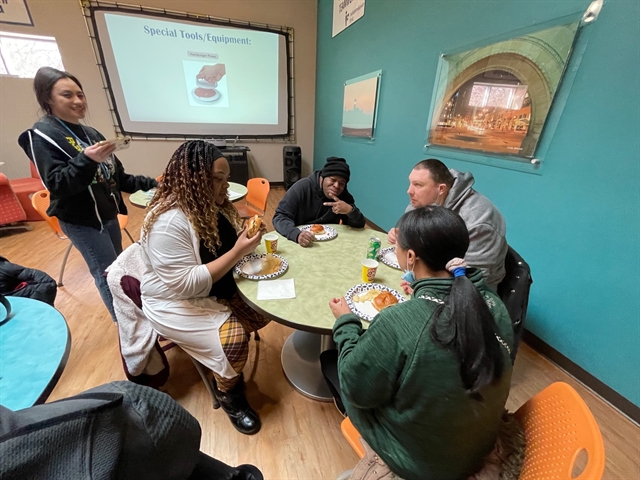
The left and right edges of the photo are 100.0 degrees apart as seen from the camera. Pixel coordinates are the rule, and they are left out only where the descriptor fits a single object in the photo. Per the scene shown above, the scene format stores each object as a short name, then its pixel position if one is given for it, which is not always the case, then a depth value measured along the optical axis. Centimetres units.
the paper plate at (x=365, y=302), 93
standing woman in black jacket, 128
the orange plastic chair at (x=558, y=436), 52
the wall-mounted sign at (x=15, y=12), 355
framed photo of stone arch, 161
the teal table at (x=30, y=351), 59
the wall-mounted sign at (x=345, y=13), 347
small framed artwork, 334
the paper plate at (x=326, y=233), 155
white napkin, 103
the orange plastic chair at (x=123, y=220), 239
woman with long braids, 105
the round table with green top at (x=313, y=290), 95
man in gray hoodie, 119
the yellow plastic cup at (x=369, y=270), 113
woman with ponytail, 56
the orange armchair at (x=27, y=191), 328
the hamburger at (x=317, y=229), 160
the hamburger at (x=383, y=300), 96
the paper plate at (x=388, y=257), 130
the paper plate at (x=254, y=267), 113
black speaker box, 526
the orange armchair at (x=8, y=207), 299
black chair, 110
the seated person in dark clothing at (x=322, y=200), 175
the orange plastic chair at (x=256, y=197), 267
